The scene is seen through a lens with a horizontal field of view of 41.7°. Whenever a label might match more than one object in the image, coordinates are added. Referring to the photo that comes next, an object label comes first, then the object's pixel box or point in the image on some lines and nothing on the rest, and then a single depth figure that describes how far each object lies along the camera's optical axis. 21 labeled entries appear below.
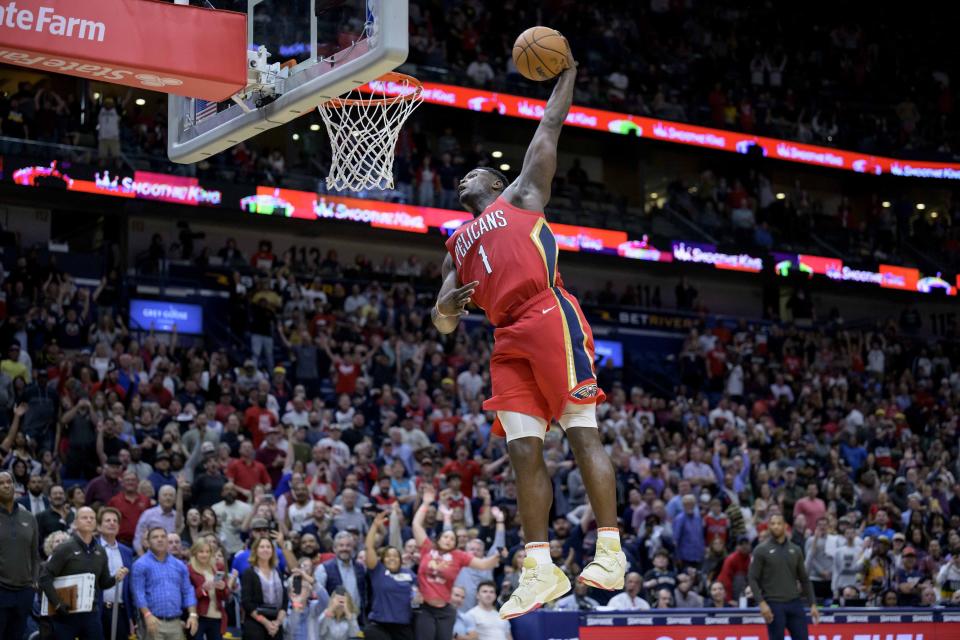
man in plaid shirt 11.83
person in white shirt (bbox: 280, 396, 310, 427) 18.23
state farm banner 6.80
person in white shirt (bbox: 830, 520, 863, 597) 17.11
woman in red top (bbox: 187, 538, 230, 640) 12.28
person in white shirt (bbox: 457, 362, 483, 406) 21.47
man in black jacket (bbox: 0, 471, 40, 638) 11.15
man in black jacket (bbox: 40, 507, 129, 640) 11.32
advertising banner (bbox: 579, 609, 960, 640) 12.98
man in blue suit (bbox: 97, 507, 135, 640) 12.10
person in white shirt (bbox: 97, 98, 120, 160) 23.53
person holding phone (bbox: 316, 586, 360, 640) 12.60
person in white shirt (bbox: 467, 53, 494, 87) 29.36
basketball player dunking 5.72
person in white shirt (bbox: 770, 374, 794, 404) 26.25
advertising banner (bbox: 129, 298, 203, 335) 23.95
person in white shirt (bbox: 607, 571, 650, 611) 14.78
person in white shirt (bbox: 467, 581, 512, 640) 13.02
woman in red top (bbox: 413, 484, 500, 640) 12.98
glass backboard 6.87
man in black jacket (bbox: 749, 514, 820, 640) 13.74
